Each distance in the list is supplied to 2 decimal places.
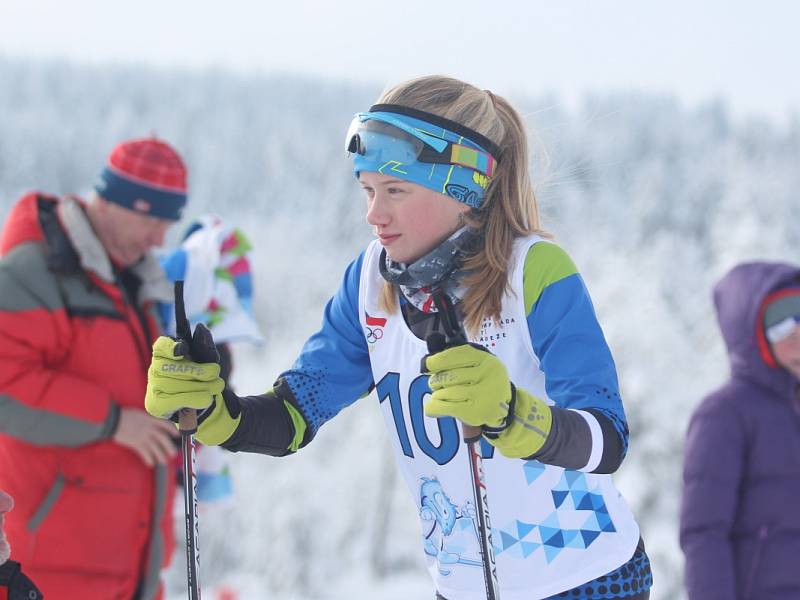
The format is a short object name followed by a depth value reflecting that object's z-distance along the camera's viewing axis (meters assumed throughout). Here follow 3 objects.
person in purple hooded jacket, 5.72
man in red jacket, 6.55
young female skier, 4.07
